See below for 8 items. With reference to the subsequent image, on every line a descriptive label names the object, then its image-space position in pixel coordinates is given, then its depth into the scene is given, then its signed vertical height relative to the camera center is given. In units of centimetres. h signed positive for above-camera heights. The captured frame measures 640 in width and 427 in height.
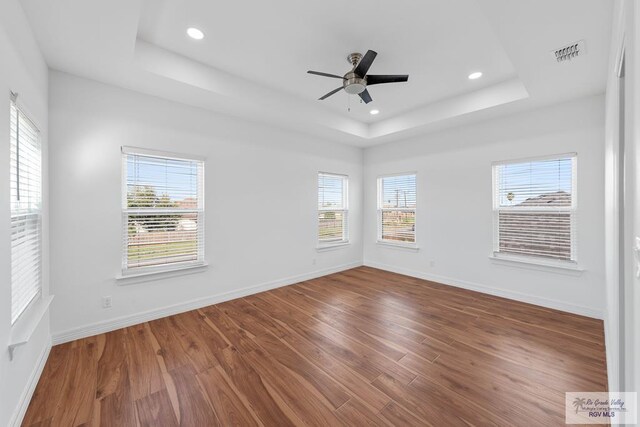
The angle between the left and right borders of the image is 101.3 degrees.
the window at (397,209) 508 +8
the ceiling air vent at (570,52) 223 +142
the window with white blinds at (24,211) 175 +1
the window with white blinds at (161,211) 305 +2
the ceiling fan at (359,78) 263 +139
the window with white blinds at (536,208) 342 +7
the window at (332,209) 516 +8
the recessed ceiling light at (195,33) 247 +172
